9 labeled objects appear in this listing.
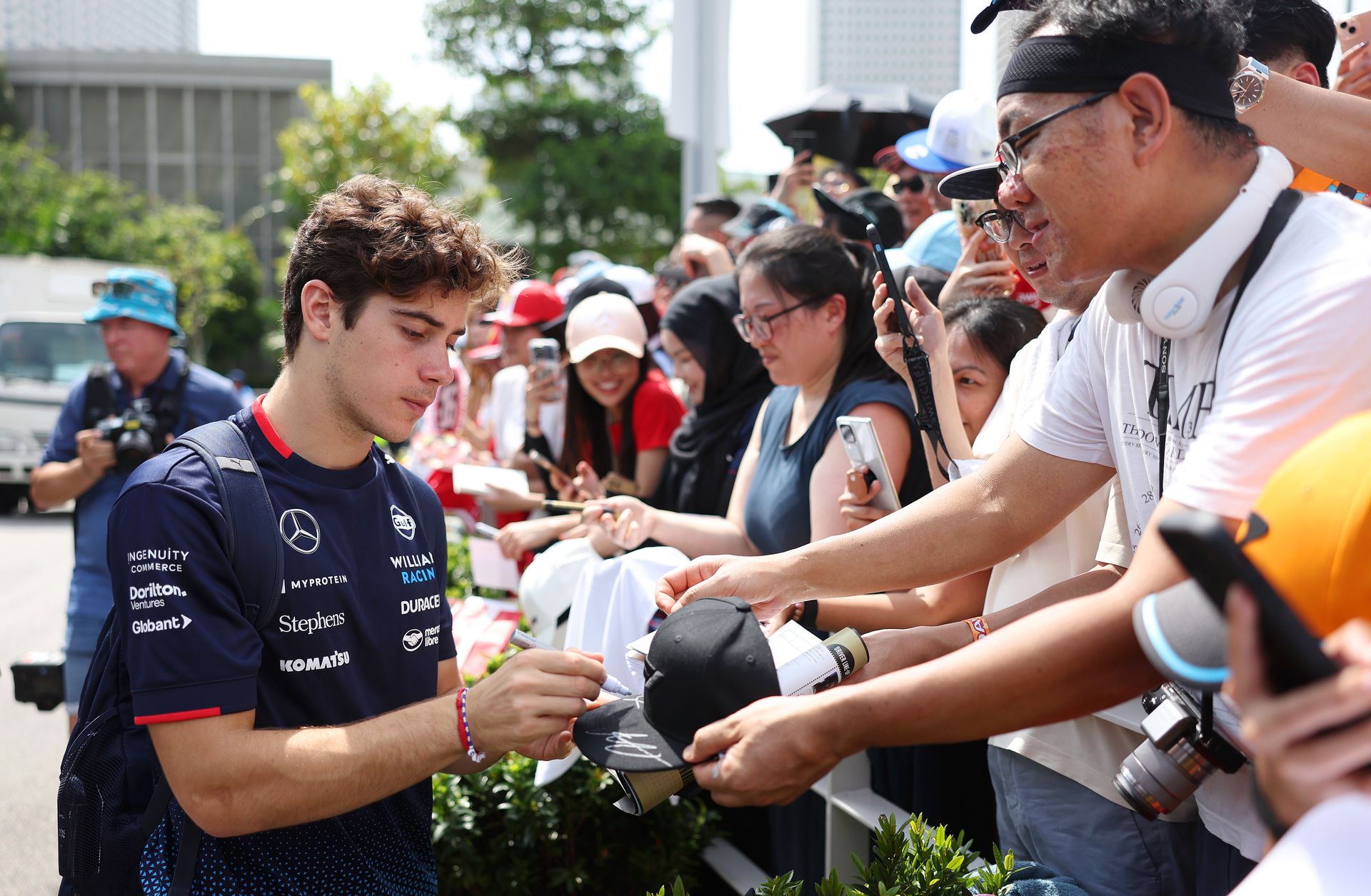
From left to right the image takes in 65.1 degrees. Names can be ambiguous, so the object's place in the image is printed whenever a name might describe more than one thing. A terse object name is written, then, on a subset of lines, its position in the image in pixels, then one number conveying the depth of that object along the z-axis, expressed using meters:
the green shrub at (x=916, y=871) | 2.40
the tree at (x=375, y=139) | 29.02
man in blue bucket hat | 4.84
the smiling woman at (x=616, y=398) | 5.07
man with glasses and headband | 1.53
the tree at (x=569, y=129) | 28.05
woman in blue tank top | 3.42
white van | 13.77
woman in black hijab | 4.58
